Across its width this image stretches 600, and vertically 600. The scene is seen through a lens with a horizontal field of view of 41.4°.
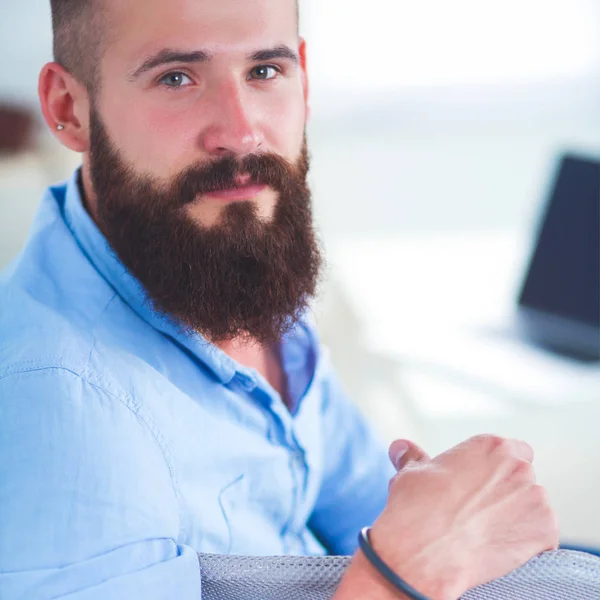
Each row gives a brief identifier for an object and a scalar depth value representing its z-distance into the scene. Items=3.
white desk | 1.93
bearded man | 0.67
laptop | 1.99
